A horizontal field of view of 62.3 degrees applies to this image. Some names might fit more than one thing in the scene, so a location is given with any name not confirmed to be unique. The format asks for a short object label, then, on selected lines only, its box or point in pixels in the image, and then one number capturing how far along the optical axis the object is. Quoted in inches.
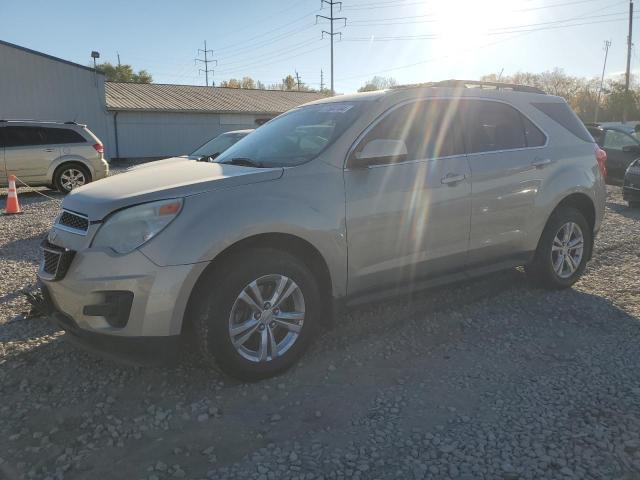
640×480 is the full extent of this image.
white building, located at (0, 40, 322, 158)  989.2
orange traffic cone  407.8
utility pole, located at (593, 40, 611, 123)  2292.8
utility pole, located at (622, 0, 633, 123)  1691.4
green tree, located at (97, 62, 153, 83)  2566.2
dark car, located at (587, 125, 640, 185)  504.1
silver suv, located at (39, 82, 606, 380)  120.7
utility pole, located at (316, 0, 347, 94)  2086.6
